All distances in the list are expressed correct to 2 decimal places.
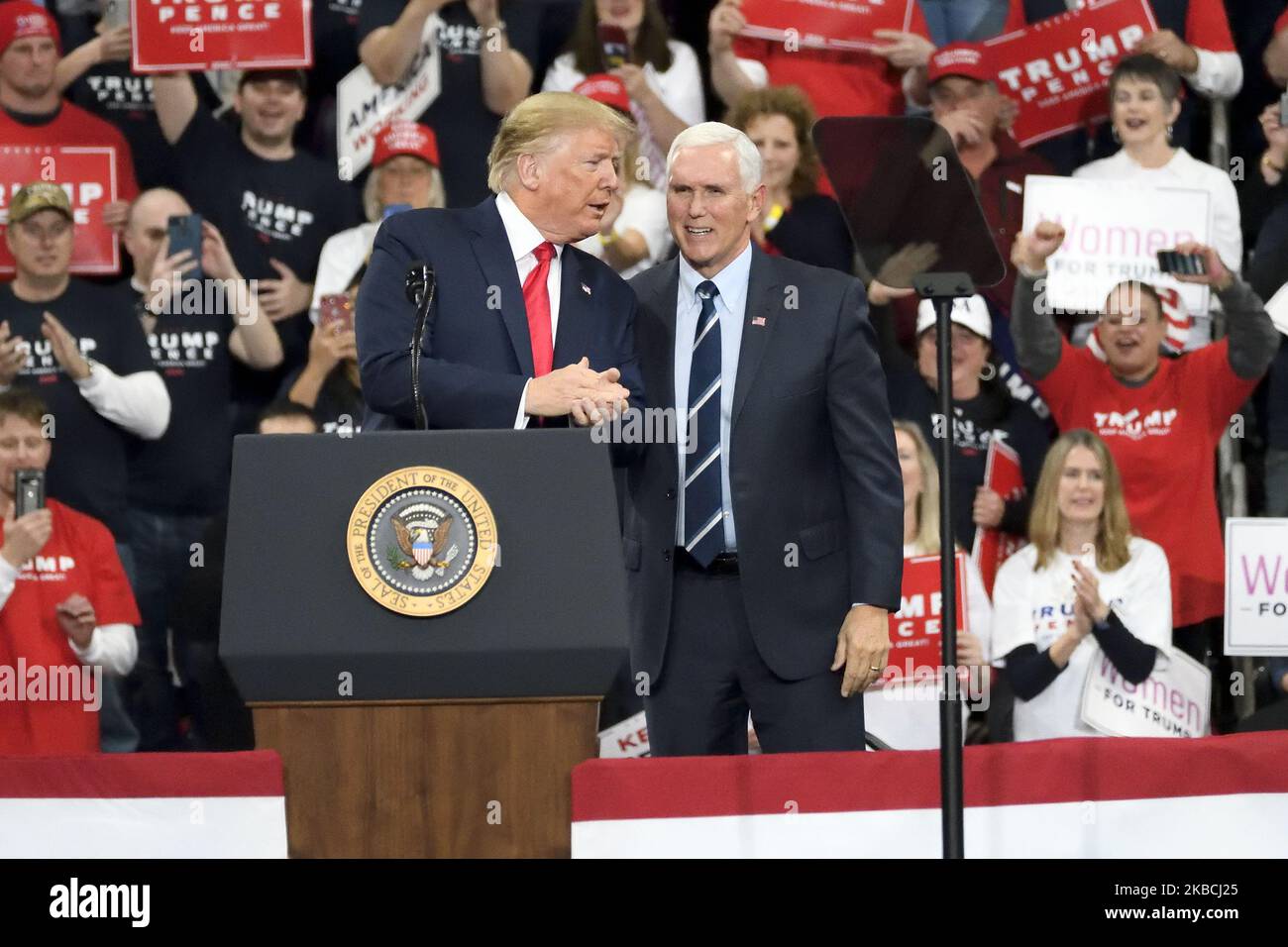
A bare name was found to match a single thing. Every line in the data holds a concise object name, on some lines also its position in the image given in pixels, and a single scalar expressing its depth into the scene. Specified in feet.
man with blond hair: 9.19
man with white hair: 10.03
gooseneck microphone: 8.27
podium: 7.50
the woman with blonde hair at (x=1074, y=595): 16.35
